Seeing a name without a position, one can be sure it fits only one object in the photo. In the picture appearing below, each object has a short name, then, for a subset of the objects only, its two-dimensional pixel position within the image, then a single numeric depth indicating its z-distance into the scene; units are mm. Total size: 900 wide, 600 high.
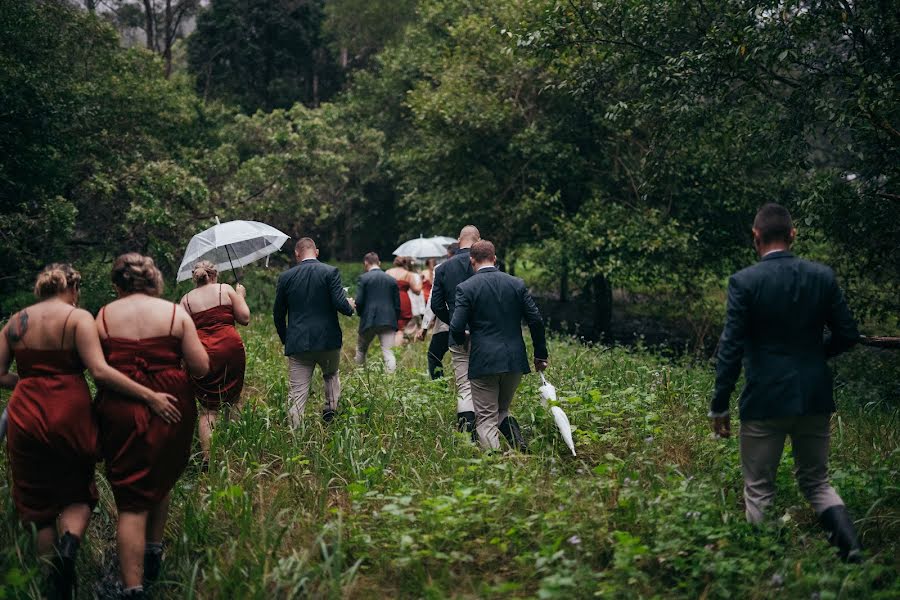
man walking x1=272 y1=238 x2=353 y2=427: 7172
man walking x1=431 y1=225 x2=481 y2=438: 7184
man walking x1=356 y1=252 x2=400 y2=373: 10367
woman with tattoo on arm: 4316
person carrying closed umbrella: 6254
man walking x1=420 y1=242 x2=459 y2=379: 8719
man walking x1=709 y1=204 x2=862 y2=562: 4273
